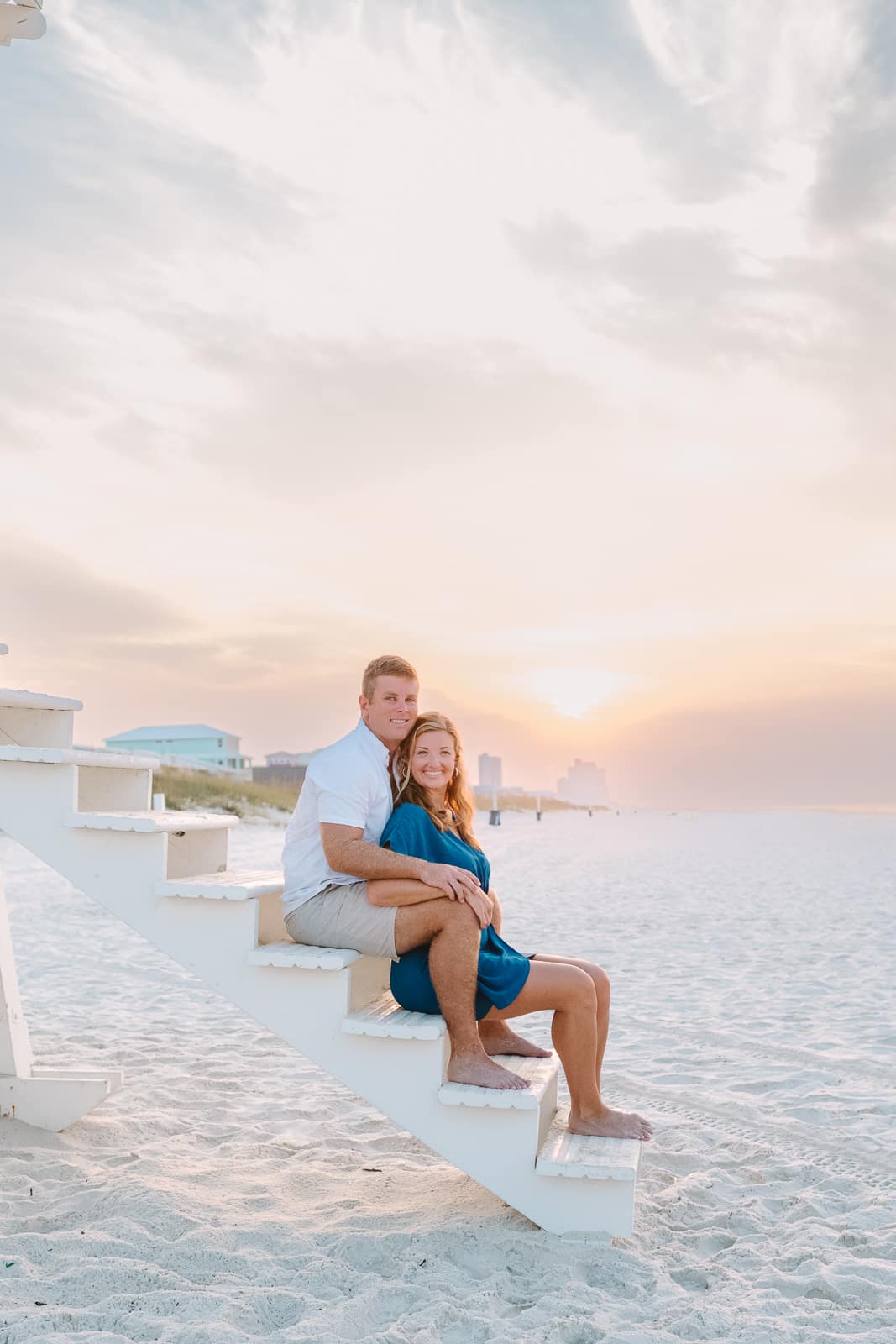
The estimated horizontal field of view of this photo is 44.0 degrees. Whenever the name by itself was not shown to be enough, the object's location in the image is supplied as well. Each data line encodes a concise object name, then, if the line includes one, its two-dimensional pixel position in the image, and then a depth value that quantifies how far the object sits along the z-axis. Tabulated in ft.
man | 12.50
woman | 12.82
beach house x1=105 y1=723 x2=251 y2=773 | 189.16
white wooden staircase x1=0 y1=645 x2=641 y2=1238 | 12.29
